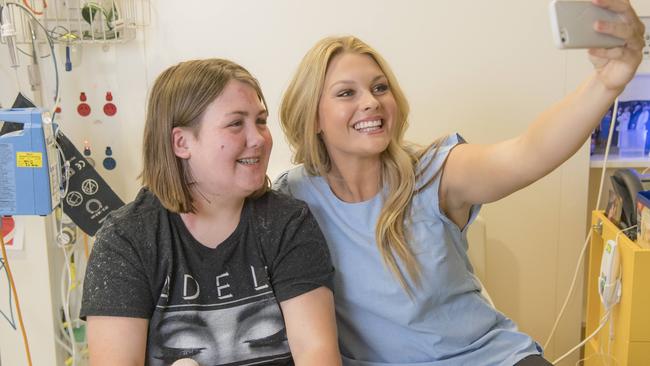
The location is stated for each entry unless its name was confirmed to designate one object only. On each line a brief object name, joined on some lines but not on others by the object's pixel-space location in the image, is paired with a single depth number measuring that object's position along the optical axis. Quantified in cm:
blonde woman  151
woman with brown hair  138
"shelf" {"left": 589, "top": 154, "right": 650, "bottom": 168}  233
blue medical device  176
